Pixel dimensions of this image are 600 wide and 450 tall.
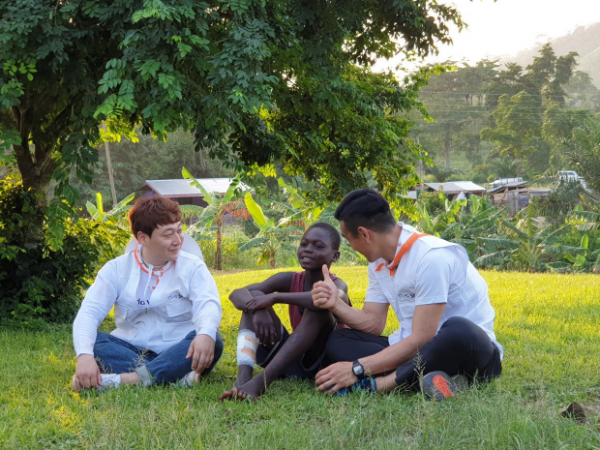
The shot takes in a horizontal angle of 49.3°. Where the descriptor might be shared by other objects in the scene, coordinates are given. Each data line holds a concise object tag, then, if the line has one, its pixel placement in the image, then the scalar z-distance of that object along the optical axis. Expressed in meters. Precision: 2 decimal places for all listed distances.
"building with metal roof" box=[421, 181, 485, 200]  47.09
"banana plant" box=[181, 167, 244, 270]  19.34
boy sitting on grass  4.46
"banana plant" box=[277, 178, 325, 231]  18.23
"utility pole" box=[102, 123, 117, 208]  32.45
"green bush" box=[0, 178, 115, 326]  8.70
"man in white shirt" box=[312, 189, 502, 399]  4.11
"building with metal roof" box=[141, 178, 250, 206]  36.34
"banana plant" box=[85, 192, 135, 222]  13.41
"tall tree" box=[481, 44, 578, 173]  57.68
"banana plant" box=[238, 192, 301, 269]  18.70
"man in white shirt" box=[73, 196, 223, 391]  4.71
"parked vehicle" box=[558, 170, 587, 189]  28.26
